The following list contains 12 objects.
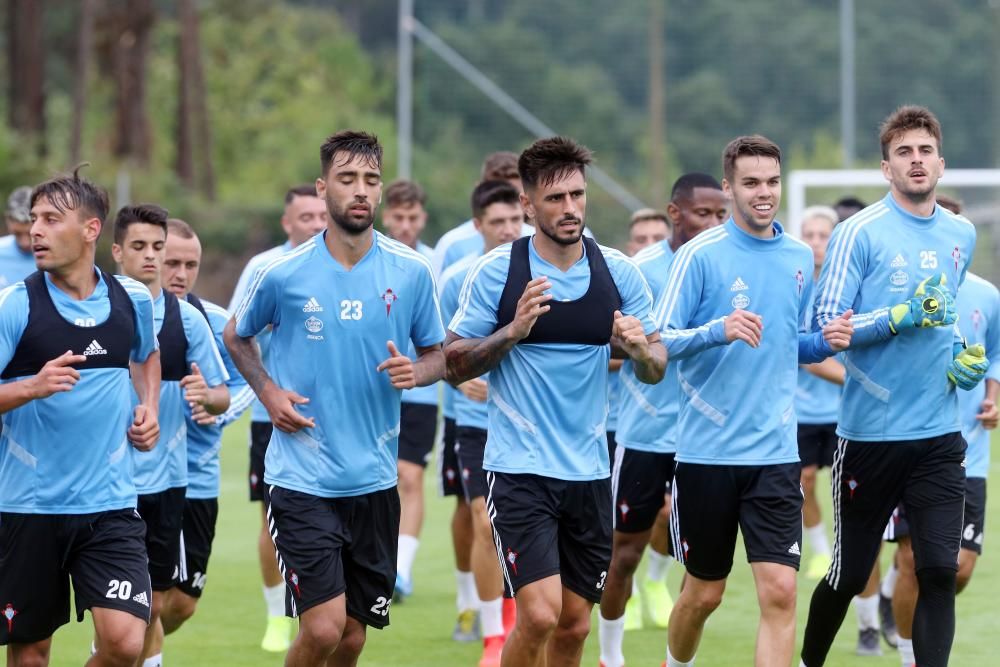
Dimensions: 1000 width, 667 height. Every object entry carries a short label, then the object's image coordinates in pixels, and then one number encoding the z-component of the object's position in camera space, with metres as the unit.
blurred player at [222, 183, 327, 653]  19.37
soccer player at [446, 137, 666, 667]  13.84
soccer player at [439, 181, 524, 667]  18.39
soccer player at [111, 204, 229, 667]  15.97
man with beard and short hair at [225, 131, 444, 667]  13.52
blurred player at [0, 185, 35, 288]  23.06
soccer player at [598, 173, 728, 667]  17.20
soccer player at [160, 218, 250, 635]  17.14
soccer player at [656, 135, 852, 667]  14.56
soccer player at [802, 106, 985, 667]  14.92
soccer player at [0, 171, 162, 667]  13.24
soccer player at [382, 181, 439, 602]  22.28
